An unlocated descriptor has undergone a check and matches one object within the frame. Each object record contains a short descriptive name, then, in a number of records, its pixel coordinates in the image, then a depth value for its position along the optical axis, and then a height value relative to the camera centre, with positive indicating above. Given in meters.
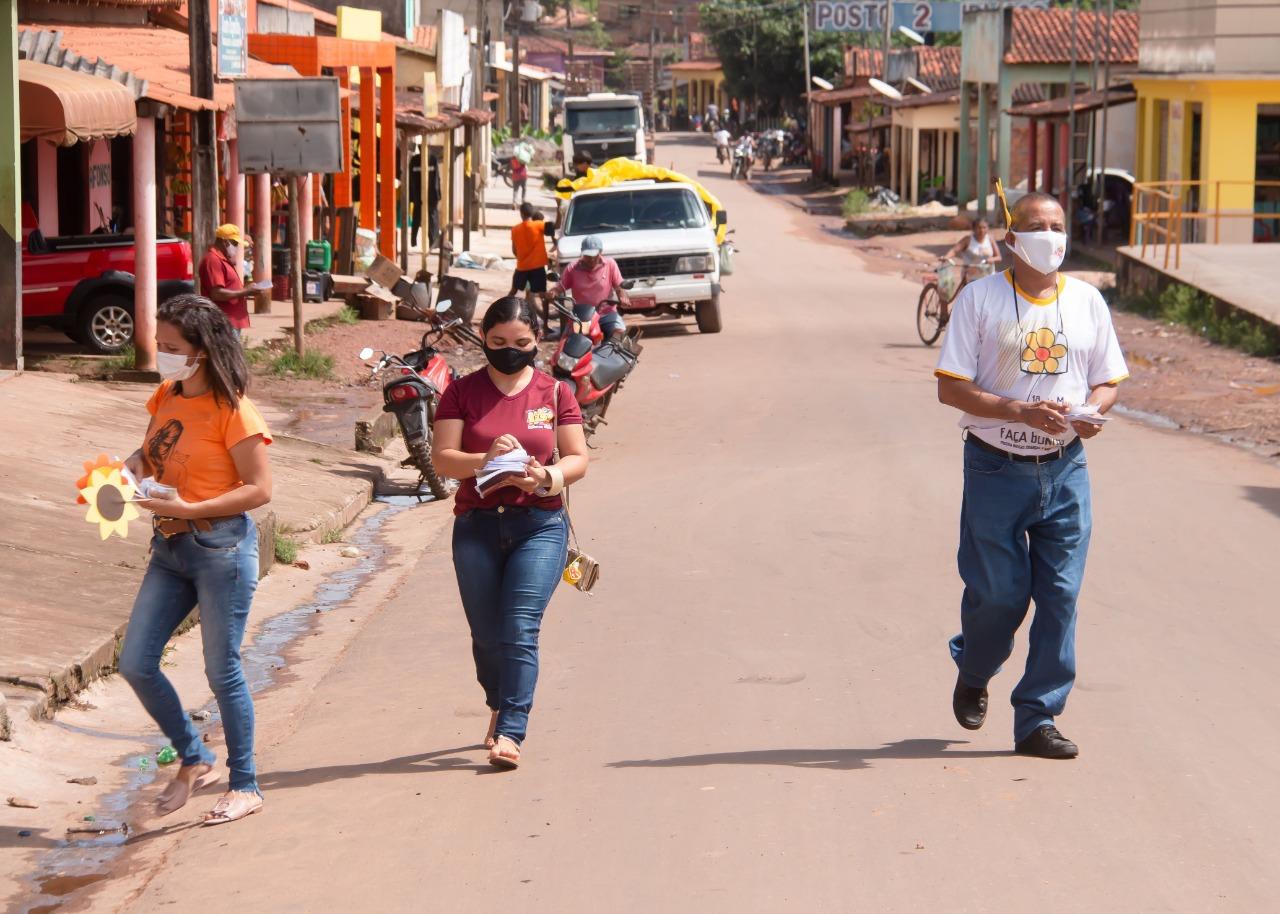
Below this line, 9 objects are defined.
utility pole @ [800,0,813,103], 75.38 +8.87
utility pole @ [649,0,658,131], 102.64 +11.56
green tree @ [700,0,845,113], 88.69 +10.66
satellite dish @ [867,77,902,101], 54.50 +5.19
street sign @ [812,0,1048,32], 73.56 +10.13
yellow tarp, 25.55 +1.21
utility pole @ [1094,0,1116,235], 33.88 +3.04
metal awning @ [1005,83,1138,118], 35.97 +3.28
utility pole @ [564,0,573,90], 109.63 +15.41
